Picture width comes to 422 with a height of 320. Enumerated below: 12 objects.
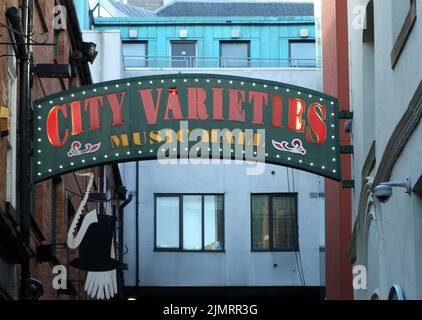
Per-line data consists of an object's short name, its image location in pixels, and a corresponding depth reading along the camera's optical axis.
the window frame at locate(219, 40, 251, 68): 39.83
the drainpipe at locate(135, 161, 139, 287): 35.22
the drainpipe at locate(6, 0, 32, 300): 15.99
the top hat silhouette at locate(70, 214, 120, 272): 20.48
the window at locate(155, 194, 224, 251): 35.62
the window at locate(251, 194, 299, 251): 35.47
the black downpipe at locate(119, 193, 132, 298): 32.75
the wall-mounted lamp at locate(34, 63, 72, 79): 17.12
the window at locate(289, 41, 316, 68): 38.91
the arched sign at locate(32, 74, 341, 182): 15.73
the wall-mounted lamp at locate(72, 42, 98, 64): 21.98
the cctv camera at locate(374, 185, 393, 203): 12.42
